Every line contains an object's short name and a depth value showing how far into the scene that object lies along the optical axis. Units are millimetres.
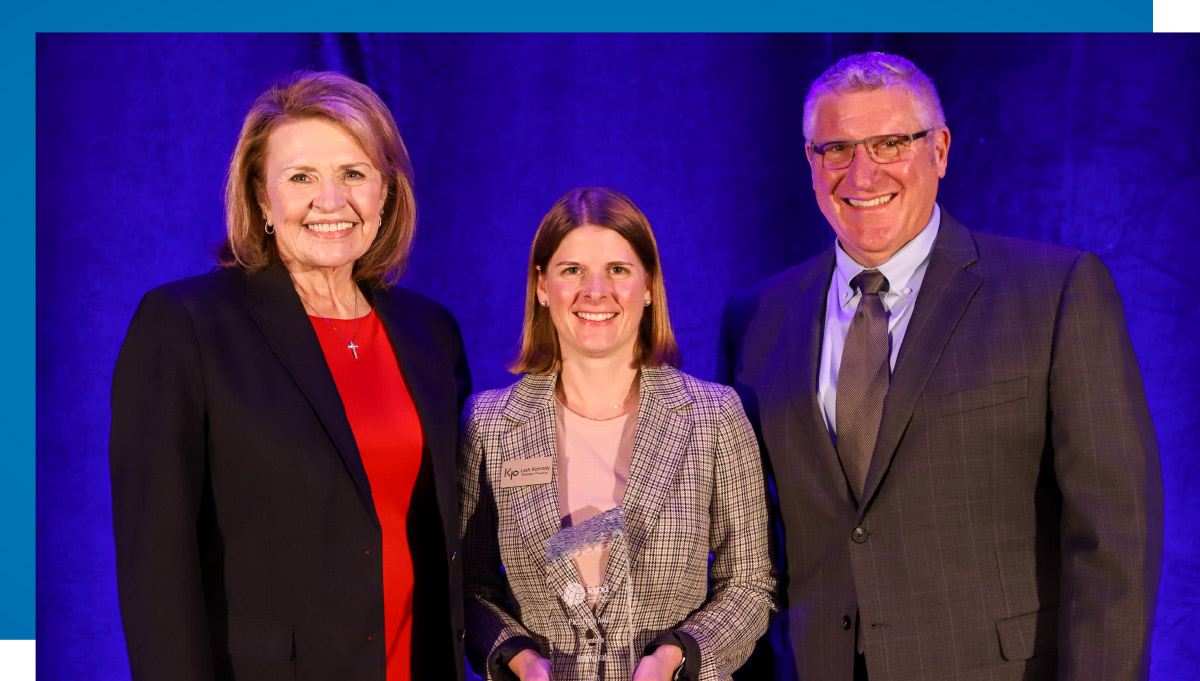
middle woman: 2398
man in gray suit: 2354
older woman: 2086
